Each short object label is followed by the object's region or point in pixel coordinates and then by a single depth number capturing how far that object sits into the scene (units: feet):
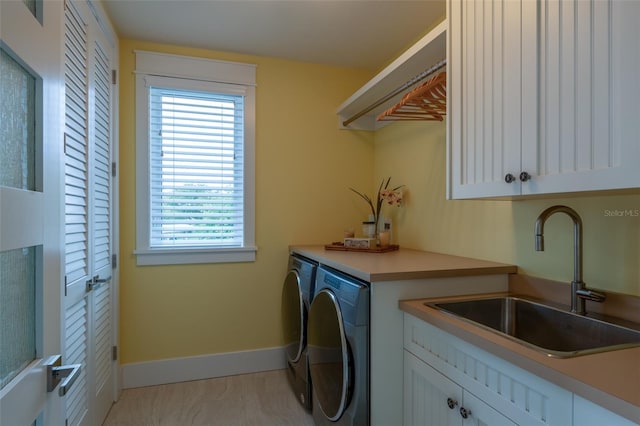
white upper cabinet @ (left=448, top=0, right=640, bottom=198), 2.88
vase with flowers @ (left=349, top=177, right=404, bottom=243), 8.36
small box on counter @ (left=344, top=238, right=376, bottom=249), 7.38
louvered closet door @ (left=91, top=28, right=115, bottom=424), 6.24
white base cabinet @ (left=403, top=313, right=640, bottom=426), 2.73
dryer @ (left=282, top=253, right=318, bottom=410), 6.82
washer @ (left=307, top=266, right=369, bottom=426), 4.66
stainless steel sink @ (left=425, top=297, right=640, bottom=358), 3.75
